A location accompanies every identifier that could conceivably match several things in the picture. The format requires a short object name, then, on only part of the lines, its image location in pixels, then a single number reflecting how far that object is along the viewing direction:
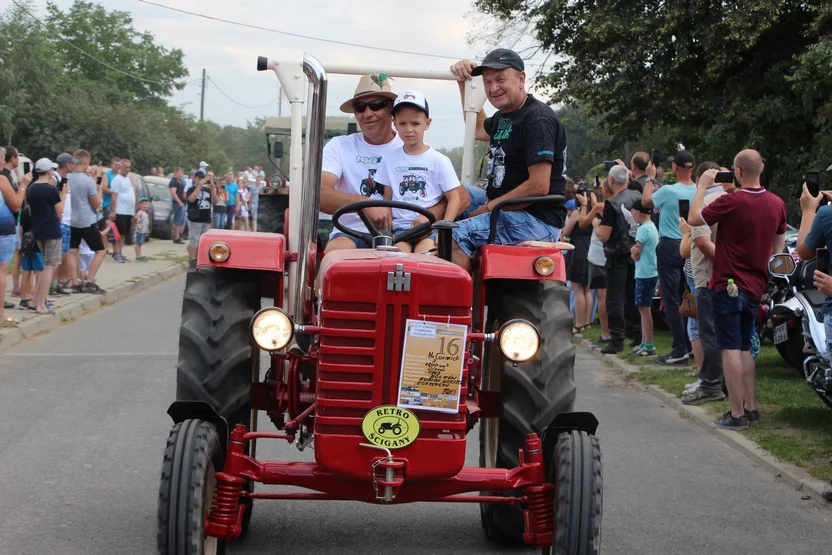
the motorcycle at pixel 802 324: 8.41
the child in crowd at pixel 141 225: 26.55
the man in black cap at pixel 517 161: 6.20
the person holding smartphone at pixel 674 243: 12.22
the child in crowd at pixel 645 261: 13.16
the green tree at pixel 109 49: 81.19
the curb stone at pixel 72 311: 14.19
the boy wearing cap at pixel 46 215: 15.37
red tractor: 4.65
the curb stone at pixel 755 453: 7.56
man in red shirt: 9.28
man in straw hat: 6.48
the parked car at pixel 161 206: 35.09
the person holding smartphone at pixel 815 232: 7.81
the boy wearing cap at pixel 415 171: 6.37
